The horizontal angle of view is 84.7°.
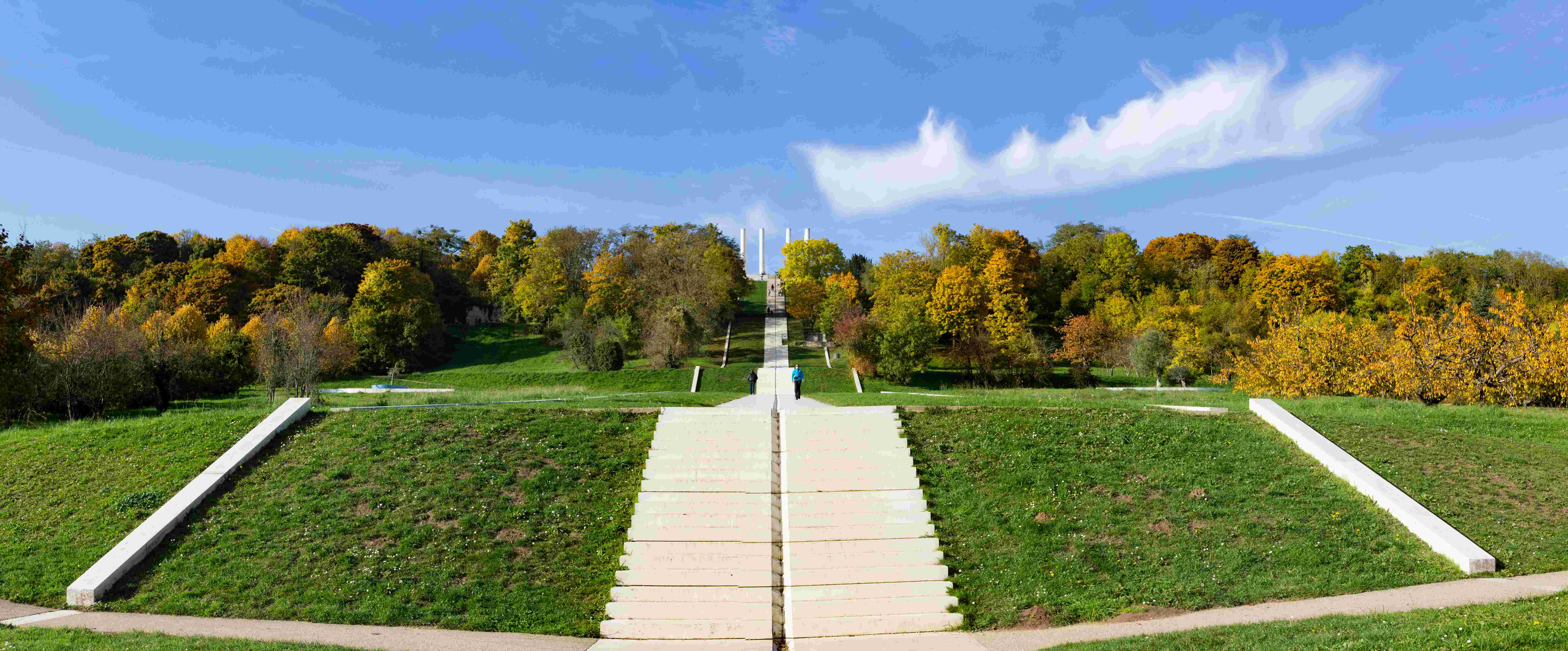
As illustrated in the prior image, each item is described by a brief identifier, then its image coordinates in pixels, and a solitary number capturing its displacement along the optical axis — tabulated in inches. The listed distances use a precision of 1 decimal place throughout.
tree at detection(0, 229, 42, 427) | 820.6
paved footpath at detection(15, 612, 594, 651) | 437.7
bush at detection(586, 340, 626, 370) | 1843.0
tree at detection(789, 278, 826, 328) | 2605.8
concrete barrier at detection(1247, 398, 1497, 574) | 508.4
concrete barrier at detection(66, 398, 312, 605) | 489.7
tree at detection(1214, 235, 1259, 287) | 2768.2
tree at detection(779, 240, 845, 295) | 3085.6
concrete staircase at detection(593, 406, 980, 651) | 478.3
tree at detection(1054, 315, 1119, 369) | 2043.6
